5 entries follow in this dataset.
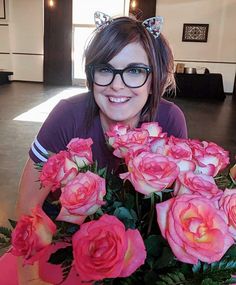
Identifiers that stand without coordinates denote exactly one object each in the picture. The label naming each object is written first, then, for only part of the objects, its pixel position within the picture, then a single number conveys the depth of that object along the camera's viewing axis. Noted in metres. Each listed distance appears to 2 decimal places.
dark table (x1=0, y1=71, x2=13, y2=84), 7.17
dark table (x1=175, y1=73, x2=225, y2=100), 6.39
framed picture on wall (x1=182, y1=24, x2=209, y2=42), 6.76
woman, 0.65
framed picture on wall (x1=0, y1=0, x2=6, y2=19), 7.05
